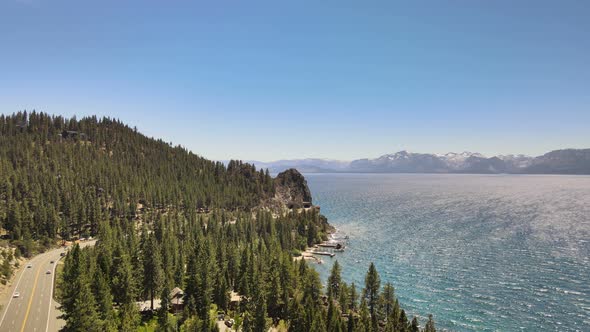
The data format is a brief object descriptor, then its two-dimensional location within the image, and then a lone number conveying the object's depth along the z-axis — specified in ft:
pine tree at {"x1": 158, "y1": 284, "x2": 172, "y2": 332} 220.78
